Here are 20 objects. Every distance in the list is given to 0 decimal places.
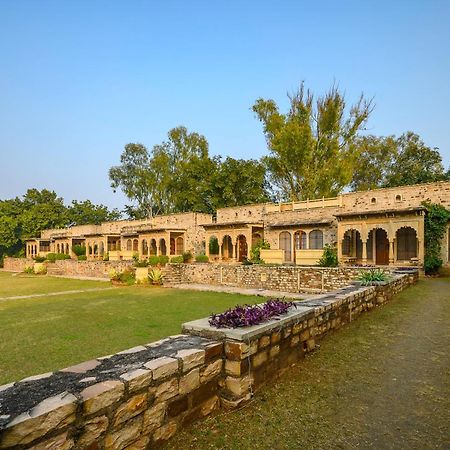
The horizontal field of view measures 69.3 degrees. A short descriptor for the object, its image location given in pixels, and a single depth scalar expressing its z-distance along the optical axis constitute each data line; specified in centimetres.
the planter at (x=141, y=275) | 2122
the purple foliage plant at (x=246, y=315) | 365
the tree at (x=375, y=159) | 3641
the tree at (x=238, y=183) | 3659
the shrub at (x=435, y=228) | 1761
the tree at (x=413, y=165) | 3431
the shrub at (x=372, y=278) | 912
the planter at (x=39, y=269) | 3195
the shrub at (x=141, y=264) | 2194
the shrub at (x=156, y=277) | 2083
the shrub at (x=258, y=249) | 2378
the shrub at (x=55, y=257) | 3356
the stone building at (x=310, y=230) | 1867
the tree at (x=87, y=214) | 5431
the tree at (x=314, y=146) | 2842
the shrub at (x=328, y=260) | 1817
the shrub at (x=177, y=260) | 2490
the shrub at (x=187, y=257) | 2657
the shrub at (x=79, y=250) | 4169
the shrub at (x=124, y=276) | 2186
